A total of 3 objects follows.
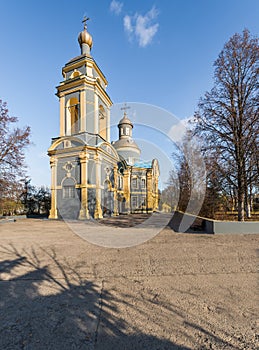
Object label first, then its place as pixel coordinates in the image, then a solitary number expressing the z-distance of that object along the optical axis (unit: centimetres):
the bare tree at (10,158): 1683
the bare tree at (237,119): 973
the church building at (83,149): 1911
